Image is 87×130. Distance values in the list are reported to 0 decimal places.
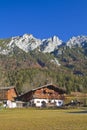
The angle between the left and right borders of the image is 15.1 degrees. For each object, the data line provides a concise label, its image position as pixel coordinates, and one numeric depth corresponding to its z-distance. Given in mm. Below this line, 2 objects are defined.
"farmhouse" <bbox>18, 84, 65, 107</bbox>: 102344
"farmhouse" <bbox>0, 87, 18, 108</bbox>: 105062
